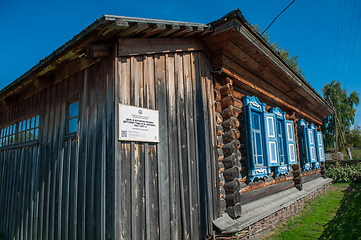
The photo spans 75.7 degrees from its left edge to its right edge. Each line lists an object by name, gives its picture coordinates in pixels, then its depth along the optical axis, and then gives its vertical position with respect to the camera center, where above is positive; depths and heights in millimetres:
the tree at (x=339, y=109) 31281 +5475
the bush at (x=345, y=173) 14180 -1422
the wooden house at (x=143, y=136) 3240 +358
